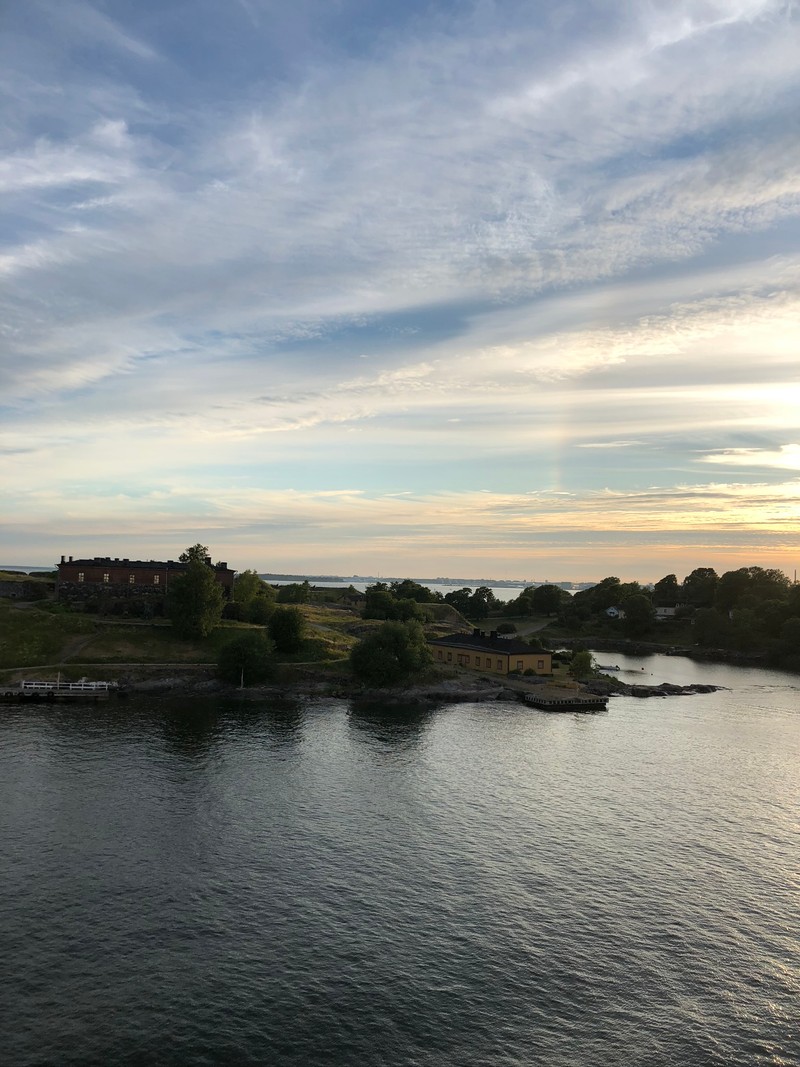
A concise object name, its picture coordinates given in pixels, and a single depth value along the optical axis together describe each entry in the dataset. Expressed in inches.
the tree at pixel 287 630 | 5280.5
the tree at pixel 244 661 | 4781.0
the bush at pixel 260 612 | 6013.8
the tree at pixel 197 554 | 5895.7
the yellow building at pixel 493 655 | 5620.1
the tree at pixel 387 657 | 4896.7
